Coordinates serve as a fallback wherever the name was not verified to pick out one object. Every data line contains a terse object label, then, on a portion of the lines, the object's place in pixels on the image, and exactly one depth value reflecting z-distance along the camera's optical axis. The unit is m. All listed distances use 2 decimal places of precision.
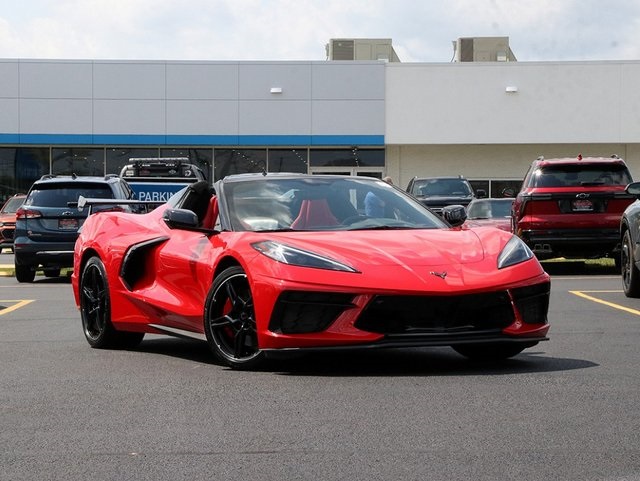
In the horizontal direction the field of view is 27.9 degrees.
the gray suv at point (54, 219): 19.58
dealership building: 42.72
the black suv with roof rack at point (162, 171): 26.28
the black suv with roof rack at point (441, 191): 29.69
